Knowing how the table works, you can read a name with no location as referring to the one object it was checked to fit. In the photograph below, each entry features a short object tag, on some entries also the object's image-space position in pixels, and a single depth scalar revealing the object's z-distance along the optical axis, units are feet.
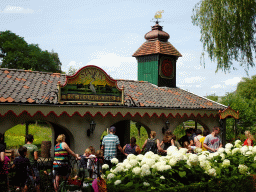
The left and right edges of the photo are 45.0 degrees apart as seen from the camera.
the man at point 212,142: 29.73
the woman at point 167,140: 32.54
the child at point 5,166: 24.22
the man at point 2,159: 23.74
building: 35.14
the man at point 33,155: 24.63
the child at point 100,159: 27.75
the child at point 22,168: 23.45
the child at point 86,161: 29.87
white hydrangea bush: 17.40
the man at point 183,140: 41.21
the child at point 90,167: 29.12
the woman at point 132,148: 31.73
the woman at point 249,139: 30.97
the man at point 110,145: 29.94
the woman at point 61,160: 24.54
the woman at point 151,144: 32.42
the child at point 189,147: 33.10
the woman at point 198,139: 31.50
